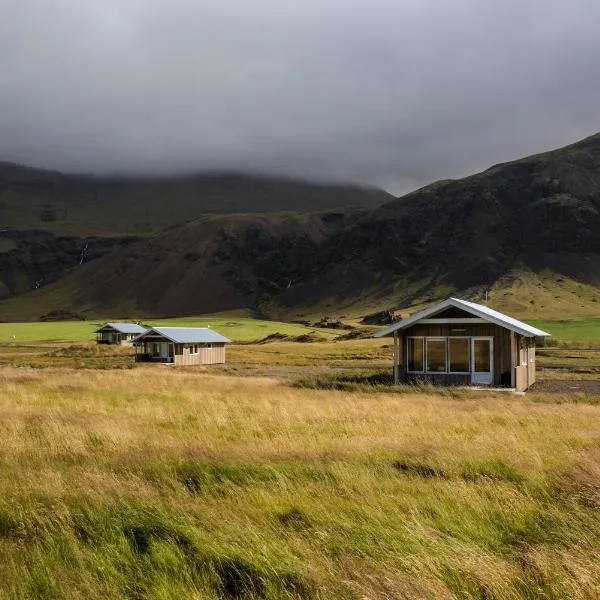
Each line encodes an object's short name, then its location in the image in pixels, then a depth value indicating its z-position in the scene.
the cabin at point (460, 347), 33.19
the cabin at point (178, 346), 65.38
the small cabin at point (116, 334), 92.72
